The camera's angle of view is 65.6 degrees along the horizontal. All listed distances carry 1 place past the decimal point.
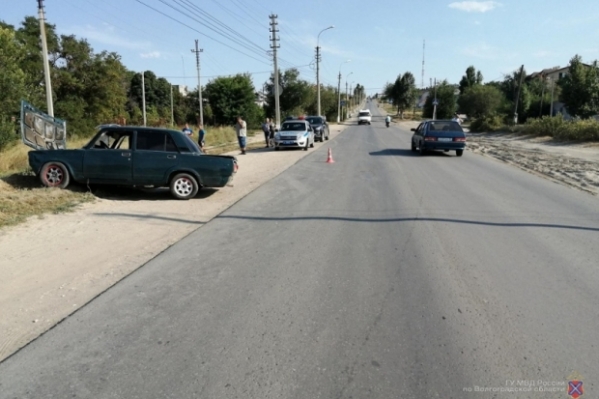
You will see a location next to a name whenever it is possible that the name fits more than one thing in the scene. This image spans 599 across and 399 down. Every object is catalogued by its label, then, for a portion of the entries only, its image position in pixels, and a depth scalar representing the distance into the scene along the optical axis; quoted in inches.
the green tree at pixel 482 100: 2701.8
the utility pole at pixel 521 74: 1675.4
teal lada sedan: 383.2
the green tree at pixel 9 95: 822.7
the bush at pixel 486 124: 1774.4
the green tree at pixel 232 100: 2037.4
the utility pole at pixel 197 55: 2185.5
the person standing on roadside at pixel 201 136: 816.3
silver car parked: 957.8
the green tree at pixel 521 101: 2309.3
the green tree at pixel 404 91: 4234.7
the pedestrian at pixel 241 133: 847.3
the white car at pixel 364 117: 2842.0
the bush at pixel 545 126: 1262.3
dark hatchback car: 797.2
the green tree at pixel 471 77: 3924.7
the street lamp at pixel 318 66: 2268.3
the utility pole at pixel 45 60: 813.2
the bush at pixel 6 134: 808.9
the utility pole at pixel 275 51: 1346.0
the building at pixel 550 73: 3319.4
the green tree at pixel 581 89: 1652.3
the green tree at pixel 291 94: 2650.1
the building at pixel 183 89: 3787.6
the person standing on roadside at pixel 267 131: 1069.8
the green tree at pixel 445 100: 2960.1
